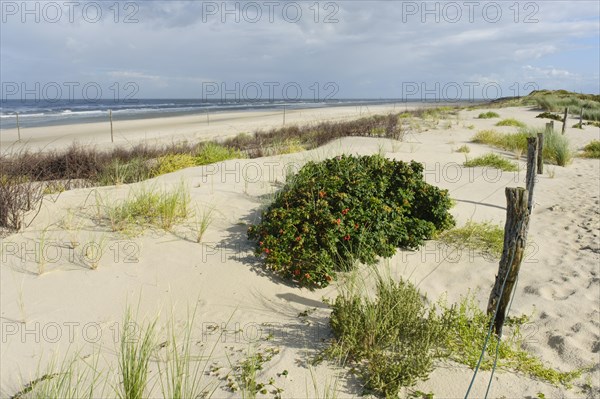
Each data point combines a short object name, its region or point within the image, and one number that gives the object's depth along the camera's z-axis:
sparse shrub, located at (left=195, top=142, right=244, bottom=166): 11.19
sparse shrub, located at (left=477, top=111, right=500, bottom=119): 28.12
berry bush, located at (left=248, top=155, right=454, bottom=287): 4.80
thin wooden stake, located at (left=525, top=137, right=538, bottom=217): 6.70
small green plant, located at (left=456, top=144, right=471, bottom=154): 13.30
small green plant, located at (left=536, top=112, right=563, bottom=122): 25.52
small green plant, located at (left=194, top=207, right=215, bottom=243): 5.50
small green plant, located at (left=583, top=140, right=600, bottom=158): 13.60
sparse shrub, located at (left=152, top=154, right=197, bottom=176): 10.05
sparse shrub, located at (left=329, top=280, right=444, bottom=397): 3.10
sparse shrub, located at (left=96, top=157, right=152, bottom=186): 8.67
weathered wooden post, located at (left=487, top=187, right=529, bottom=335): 3.60
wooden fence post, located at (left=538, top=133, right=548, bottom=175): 10.26
